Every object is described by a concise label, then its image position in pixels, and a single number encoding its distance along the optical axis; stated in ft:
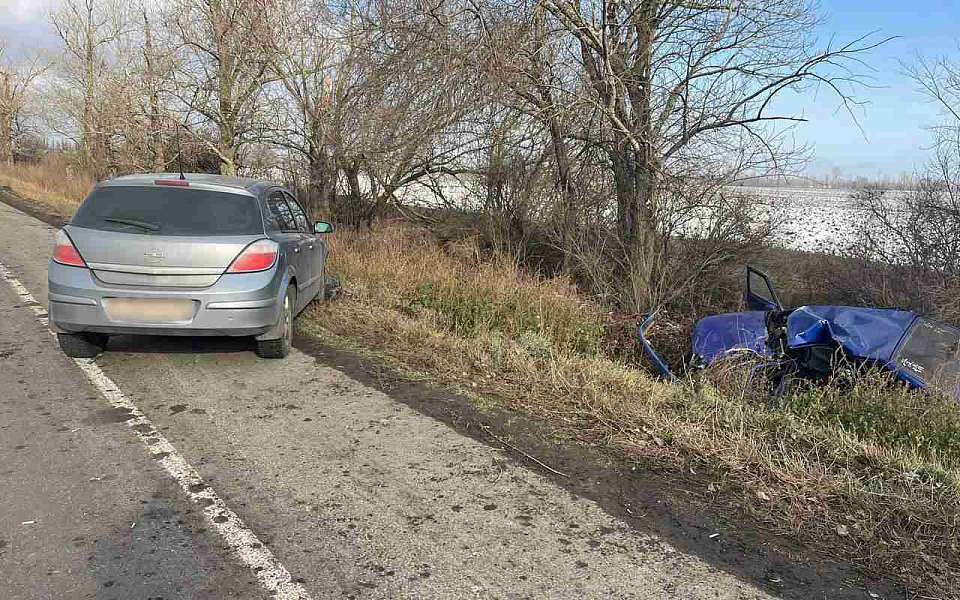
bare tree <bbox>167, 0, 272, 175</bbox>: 47.52
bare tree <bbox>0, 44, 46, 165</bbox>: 131.34
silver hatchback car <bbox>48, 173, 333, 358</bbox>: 17.53
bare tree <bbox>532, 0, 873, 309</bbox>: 26.76
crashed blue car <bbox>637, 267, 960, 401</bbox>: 16.43
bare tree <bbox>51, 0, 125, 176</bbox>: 73.77
